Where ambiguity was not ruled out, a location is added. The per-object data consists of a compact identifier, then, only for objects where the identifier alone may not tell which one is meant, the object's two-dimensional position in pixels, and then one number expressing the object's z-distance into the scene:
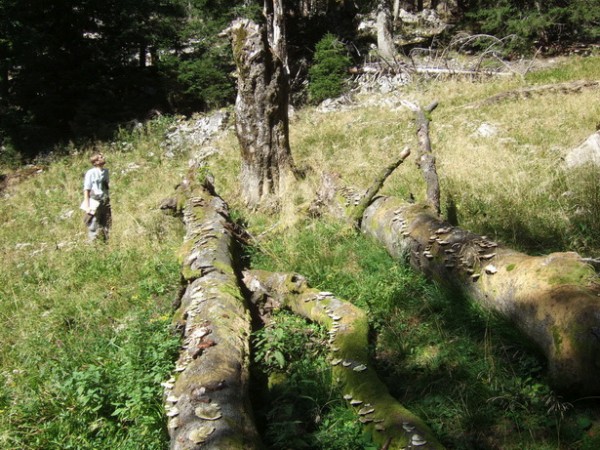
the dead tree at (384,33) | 20.11
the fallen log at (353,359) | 2.57
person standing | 7.81
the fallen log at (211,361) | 2.52
